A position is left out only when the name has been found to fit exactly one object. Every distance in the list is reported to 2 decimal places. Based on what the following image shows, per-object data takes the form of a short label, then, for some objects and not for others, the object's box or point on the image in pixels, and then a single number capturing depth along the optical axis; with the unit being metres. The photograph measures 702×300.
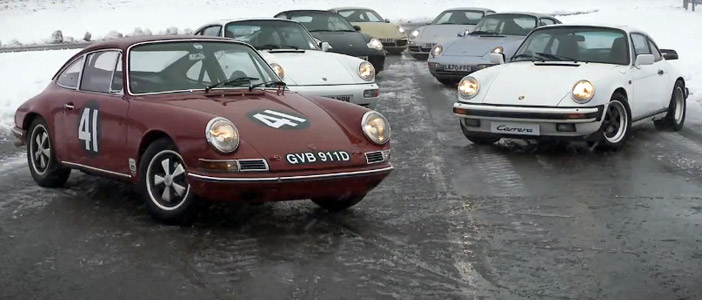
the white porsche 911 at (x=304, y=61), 11.34
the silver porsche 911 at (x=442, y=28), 20.45
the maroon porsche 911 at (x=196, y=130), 6.15
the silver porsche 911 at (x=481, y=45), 15.59
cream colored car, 22.62
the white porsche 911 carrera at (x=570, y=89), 9.52
